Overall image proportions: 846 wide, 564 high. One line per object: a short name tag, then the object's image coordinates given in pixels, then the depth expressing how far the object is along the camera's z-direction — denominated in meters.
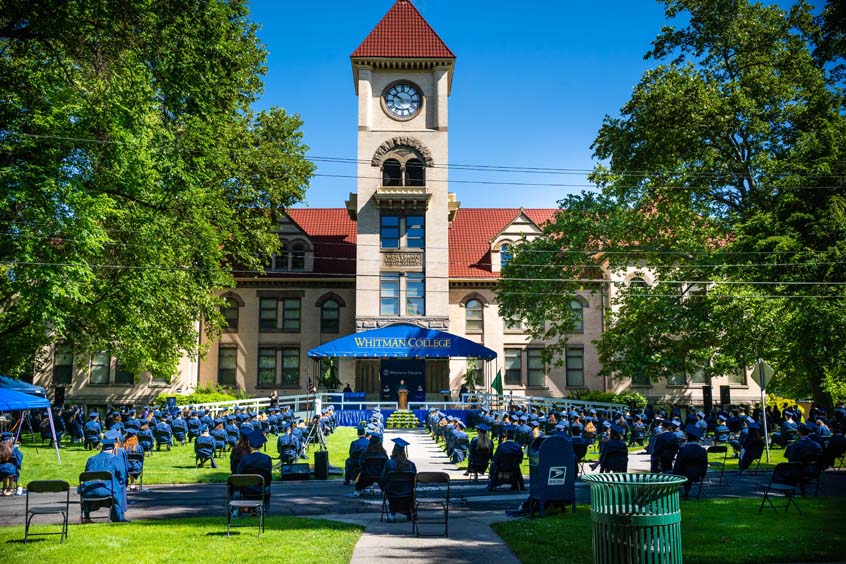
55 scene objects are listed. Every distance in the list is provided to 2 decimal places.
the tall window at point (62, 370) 44.03
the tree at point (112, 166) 20.61
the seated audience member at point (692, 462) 14.04
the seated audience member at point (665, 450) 15.20
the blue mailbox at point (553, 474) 12.17
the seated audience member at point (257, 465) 13.20
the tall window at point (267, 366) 45.34
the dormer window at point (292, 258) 46.12
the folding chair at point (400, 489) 11.76
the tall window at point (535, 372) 46.28
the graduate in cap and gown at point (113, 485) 12.30
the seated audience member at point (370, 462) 15.23
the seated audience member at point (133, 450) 16.58
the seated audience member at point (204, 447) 20.53
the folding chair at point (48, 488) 11.05
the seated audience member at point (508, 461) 15.38
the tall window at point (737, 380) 45.75
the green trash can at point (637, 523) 6.78
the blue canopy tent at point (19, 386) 21.70
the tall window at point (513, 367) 46.22
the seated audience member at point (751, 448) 16.78
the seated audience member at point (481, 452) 17.39
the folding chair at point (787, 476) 12.88
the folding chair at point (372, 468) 15.22
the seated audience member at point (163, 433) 24.50
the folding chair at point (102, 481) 12.01
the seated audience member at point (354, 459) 16.67
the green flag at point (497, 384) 38.38
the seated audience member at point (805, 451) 14.20
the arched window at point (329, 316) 45.94
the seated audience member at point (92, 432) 24.80
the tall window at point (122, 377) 43.62
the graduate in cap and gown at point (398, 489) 11.82
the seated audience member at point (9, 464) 16.28
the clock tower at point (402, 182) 42.34
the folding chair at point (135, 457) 16.25
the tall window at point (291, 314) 45.81
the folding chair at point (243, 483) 11.05
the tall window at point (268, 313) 45.84
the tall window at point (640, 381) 45.88
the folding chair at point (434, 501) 11.14
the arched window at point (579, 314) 45.99
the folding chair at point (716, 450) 18.24
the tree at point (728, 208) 25.61
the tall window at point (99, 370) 44.00
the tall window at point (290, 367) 45.25
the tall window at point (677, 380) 46.03
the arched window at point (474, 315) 45.97
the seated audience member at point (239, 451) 14.91
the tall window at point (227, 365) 45.03
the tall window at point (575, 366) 46.34
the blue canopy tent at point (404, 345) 35.97
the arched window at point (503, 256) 46.38
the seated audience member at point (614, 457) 14.46
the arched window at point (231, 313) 45.50
